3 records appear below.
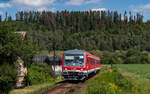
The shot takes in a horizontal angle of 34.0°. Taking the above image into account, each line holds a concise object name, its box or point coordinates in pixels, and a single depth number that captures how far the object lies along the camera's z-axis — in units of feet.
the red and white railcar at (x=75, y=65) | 75.15
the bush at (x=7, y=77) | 91.76
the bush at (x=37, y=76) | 127.34
